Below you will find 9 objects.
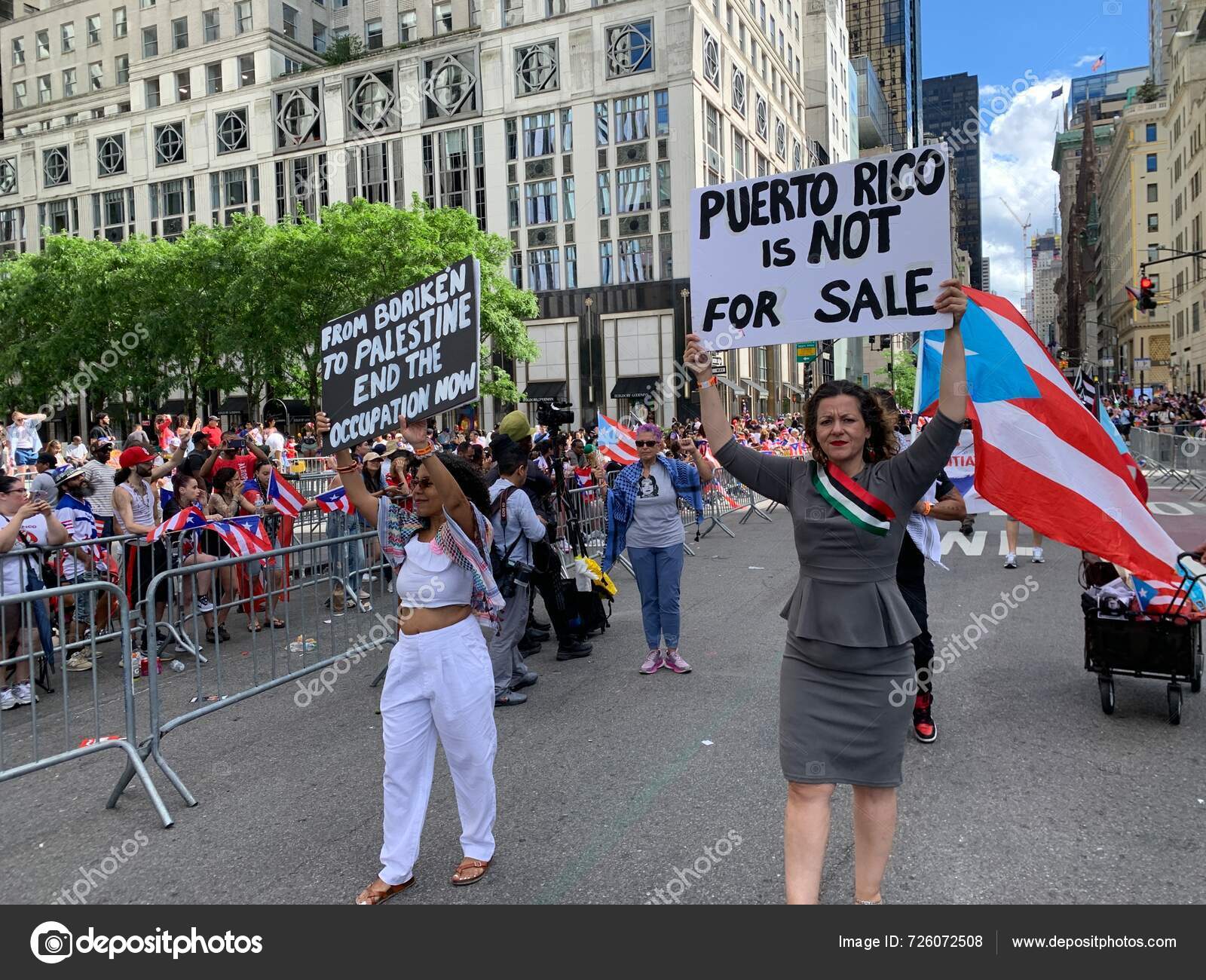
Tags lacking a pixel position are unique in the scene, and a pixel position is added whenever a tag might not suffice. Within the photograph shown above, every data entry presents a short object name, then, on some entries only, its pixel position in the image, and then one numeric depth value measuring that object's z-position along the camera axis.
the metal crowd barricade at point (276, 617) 6.33
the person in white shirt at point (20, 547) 5.61
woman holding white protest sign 3.03
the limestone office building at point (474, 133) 51.06
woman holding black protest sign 3.79
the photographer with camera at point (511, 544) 6.73
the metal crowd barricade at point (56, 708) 4.62
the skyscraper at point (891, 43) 140.75
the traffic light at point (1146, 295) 24.41
